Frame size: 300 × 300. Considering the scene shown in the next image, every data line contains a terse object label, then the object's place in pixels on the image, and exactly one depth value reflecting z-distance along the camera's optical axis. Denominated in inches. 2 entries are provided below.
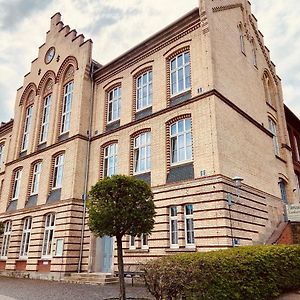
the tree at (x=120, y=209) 354.9
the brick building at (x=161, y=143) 521.0
